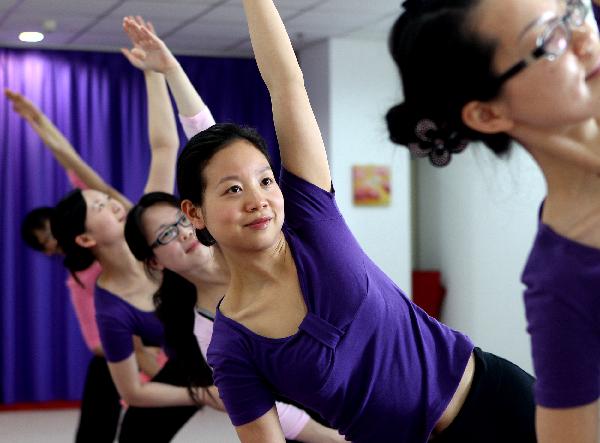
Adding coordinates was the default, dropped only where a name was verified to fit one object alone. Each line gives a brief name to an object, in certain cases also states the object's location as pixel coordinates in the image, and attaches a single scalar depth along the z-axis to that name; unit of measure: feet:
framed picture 24.99
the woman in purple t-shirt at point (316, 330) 5.98
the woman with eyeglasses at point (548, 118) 3.66
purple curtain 24.99
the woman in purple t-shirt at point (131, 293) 11.59
